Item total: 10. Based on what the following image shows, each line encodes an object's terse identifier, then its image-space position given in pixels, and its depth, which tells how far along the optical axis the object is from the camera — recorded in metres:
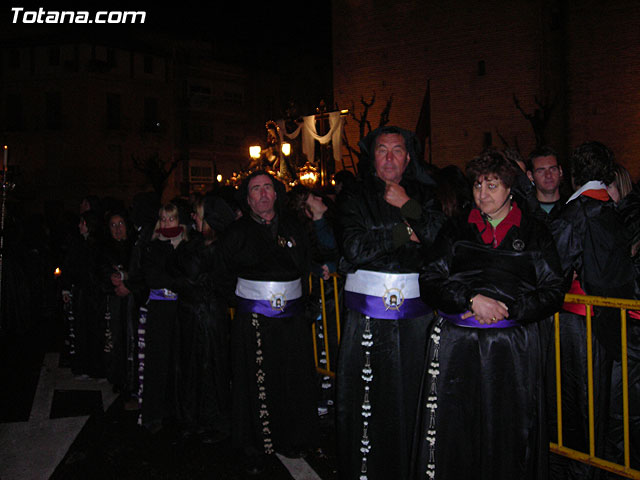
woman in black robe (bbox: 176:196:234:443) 4.90
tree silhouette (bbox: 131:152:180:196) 33.72
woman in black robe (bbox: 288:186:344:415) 5.21
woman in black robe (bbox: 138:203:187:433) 5.09
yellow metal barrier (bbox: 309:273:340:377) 5.34
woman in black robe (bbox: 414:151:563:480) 2.96
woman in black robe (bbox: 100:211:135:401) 6.25
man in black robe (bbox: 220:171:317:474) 4.37
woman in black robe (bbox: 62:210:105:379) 6.85
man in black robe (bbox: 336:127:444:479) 3.45
